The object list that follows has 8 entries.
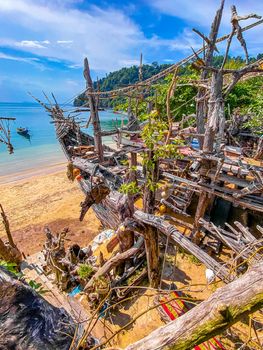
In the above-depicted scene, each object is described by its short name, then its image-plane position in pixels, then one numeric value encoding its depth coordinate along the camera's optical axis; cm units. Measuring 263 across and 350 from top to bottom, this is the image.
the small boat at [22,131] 4048
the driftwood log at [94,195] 580
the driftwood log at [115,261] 565
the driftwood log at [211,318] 114
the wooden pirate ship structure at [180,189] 440
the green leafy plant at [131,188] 444
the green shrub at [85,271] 637
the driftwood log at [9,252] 736
